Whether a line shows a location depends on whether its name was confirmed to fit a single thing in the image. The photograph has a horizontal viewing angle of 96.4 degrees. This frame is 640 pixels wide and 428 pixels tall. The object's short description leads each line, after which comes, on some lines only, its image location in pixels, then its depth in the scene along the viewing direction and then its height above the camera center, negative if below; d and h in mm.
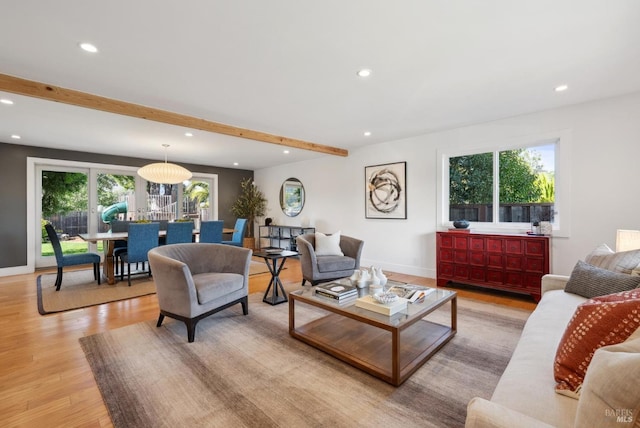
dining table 4316 -574
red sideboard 3504 -617
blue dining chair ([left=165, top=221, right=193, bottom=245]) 4637 -310
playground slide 6066 +50
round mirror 7087 +431
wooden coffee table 1947 -1060
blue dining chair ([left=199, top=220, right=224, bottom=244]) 5070 -319
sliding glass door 5441 +273
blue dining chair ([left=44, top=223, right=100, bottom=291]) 3982 -648
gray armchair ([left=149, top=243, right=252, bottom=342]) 2533 -652
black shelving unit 6953 -562
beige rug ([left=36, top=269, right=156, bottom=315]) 3467 -1087
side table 3459 -869
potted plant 7895 +206
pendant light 4707 +681
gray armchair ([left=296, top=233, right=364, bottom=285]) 3791 -691
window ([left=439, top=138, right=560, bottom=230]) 3761 +405
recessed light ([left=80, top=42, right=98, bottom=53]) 2098 +1240
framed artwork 4996 +422
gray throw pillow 1901 -477
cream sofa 738 -678
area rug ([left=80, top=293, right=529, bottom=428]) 1607 -1127
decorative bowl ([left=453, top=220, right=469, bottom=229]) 4172 -150
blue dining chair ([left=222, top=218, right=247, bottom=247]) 5917 -429
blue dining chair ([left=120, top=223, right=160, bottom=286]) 4219 -423
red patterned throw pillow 1031 -459
